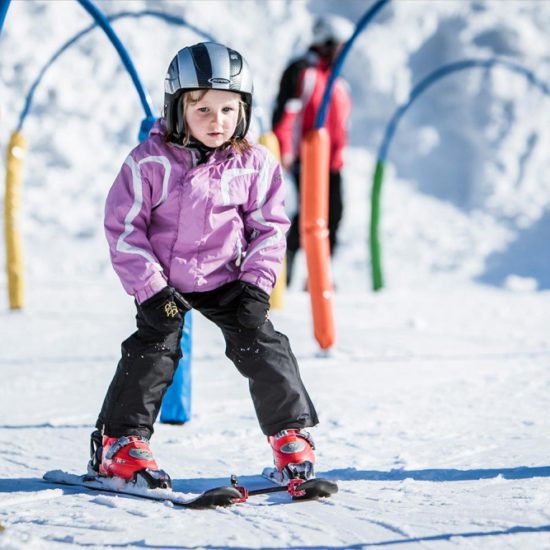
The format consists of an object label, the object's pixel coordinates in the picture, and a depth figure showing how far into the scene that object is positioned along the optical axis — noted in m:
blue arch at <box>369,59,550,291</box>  13.18
